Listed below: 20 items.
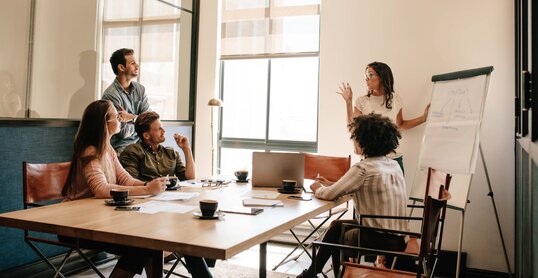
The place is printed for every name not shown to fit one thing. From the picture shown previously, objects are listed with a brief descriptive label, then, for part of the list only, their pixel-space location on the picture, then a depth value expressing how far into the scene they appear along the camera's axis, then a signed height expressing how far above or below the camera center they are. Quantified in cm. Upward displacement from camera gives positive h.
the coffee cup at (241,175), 303 -26
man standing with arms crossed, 361 +34
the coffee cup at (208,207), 181 -29
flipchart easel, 313 +10
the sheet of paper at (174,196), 225 -32
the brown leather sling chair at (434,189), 218 -25
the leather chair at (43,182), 236 -29
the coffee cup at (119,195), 204 -29
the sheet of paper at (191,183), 281 -31
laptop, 275 -19
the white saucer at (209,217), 181 -33
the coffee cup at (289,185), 259 -27
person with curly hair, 243 -25
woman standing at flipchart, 385 +37
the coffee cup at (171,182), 257 -28
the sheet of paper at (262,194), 242 -32
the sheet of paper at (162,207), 194 -33
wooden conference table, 144 -35
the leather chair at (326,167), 351 -22
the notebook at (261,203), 214 -32
